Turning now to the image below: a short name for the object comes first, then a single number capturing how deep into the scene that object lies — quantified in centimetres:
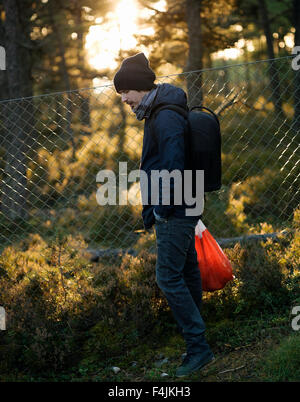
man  572
